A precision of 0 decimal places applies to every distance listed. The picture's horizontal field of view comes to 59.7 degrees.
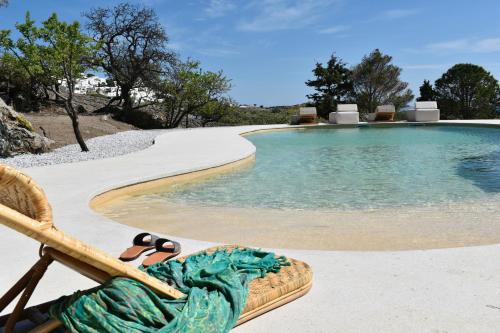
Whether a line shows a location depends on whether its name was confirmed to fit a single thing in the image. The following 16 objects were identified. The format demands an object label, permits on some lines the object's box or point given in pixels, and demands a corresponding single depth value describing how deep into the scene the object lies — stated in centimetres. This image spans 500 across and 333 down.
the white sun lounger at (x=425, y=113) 1897
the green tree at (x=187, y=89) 1872
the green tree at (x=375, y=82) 2755
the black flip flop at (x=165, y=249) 279
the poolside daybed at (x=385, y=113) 1968
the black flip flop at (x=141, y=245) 289
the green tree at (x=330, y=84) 2747
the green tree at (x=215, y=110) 1986
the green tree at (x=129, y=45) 1872
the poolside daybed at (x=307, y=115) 1925
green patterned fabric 146
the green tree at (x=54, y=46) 880
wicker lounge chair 128
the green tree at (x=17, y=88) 1579
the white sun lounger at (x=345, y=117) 1909
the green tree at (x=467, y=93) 2531
